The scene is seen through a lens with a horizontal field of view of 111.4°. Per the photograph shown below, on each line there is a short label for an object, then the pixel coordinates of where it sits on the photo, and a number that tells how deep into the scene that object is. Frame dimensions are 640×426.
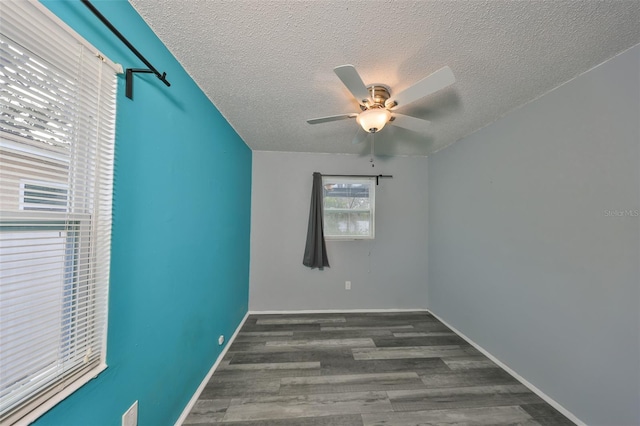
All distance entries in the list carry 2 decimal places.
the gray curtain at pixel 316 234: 3.02
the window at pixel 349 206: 3.19
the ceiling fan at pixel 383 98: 1.16
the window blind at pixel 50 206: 0.60
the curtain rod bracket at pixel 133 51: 0.77
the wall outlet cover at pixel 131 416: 1.00
